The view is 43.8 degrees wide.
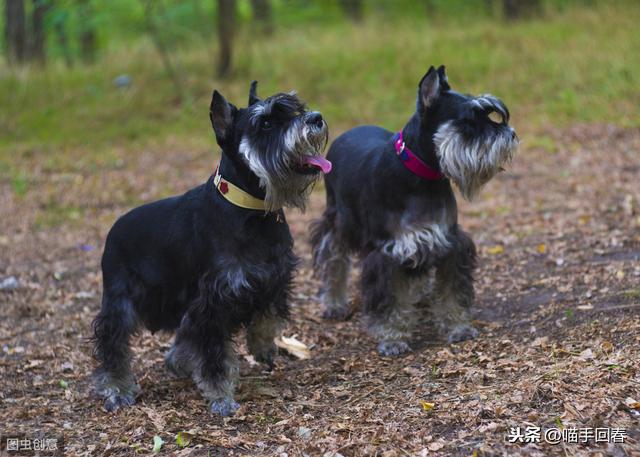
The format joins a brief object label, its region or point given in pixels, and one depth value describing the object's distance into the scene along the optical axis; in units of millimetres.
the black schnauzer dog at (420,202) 5844
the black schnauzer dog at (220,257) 5148
